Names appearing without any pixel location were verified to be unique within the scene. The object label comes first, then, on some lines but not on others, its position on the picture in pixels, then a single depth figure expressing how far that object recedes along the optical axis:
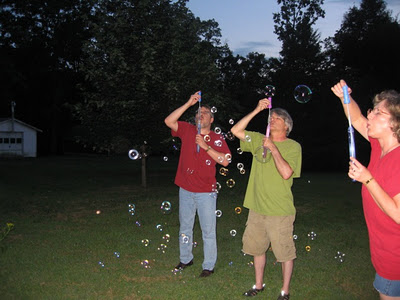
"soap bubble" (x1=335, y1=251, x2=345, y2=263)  6.42
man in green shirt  4.34
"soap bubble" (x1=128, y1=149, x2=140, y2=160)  6.59
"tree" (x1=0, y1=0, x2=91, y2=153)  36.47
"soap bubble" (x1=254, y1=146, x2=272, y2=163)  4.40
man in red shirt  5.24
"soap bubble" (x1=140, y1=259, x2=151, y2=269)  5.99
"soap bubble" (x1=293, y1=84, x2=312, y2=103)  5.61
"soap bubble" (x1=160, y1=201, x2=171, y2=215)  6.62
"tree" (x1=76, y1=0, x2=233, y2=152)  14.47
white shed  41.00
